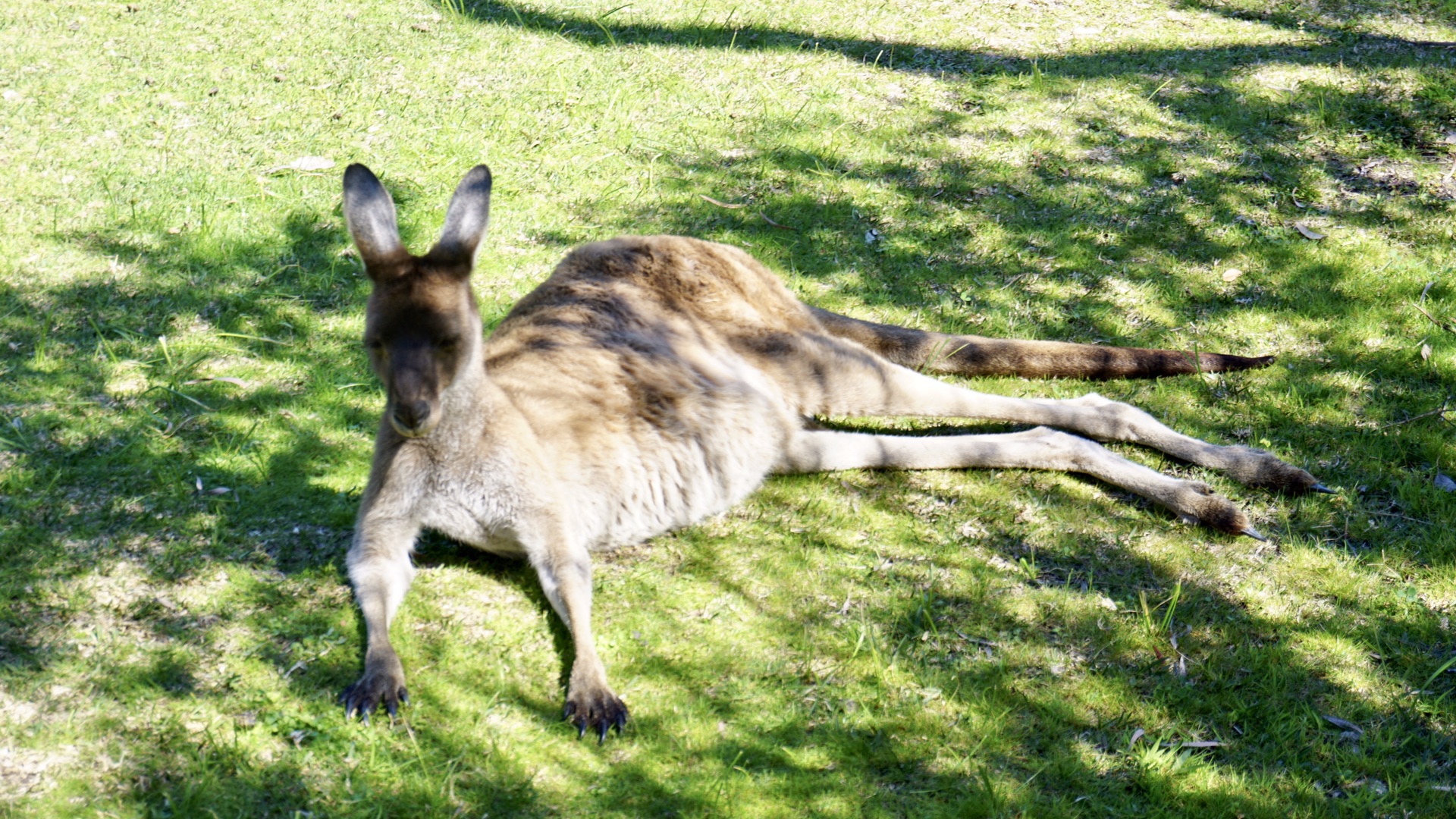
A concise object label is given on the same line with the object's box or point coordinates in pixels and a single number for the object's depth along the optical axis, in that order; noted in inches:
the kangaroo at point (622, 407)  138.5
